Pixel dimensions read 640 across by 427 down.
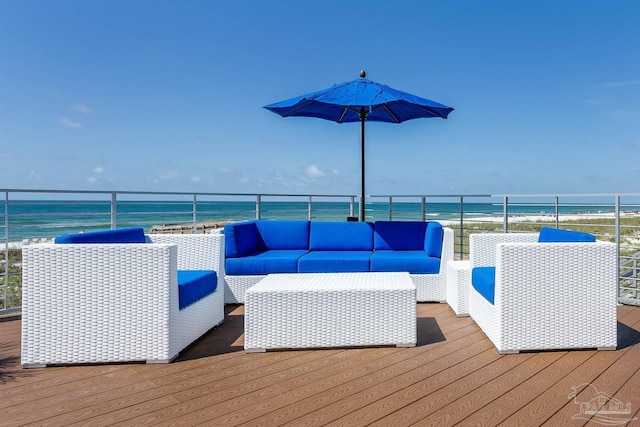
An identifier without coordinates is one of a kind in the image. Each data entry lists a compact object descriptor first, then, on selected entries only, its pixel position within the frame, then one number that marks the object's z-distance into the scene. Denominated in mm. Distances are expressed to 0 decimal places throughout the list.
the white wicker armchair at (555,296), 1987
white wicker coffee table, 2033
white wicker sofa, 3082
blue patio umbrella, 2996
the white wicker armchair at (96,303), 1850
